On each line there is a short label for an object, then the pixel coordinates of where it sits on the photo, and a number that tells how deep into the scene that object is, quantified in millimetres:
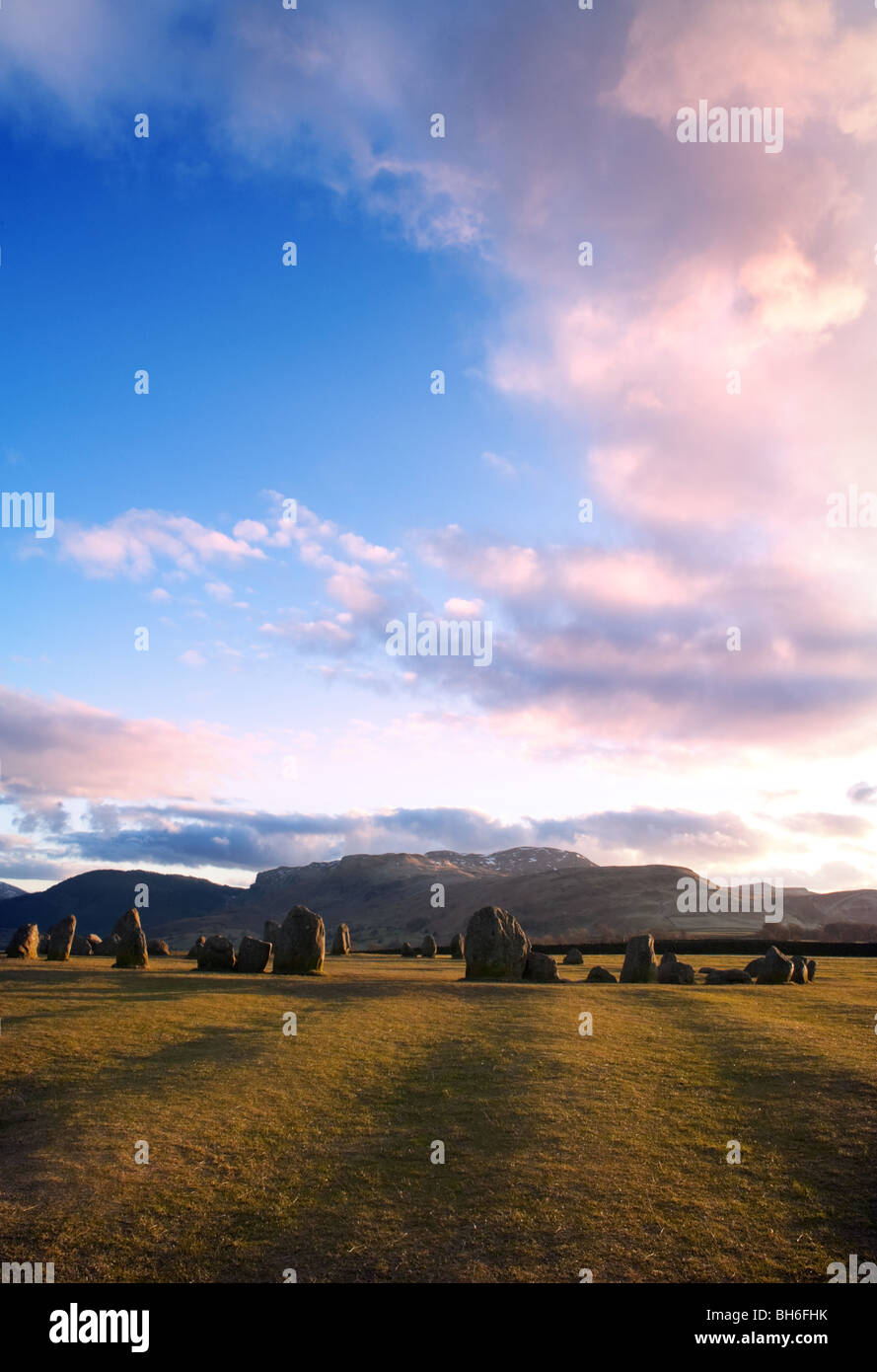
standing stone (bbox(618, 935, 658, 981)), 35031
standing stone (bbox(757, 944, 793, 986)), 35678
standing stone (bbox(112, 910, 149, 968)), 32781
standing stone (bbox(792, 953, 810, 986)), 36219
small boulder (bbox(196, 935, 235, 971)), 33906
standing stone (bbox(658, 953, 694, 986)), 35562
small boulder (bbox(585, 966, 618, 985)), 35344
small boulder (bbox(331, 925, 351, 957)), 52750
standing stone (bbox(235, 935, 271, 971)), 33250
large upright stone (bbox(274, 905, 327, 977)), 32438
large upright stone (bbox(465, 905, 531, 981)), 31969
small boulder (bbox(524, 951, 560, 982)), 31891
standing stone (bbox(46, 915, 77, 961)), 36000
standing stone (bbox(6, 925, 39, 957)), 36094
